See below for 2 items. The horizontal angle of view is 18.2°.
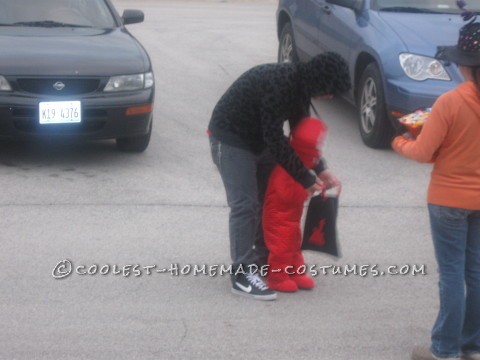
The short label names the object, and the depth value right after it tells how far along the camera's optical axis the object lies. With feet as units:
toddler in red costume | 26.20
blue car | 40.76
